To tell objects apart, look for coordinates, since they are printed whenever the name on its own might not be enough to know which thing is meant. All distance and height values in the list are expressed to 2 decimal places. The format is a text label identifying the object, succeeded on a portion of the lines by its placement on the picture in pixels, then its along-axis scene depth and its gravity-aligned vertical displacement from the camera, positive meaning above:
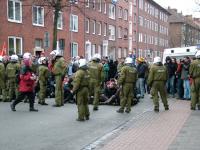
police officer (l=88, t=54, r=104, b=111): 14.60 -0.57
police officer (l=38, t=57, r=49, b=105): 16.23 -0.79
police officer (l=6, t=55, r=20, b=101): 17.08 -0.56
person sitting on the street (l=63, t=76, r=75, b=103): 17.20 -1.27
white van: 22.38 +0.29
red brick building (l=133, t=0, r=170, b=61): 70.51 +5.54
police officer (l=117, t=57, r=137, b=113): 14.16 -0.77
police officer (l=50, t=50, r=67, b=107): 15.56 -0.57
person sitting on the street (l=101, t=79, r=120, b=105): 16.48 -1.37
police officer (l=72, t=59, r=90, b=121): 12.28 -0.86
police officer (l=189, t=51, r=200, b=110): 15.22 -0.79
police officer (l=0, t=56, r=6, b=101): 17.21 -0.91
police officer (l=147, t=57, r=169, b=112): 14.75 -0.70
